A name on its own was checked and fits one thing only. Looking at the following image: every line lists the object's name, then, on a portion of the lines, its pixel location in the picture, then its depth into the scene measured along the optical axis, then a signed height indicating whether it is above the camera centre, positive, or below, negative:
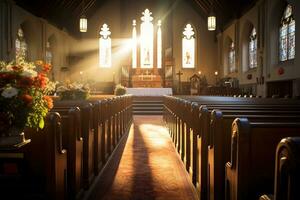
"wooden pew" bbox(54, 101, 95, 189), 3.15 -0.41
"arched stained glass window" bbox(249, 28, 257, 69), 13.26 +1.55
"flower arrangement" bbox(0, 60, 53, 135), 2.00 -0.03
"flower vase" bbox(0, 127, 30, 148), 1.98 -0.26
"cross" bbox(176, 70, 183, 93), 16.90 +0.74
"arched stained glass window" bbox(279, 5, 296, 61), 10.21 +1.63
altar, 16.55 +0.50
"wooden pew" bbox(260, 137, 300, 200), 1.00 -0.23
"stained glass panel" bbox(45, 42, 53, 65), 15.36 +1.68
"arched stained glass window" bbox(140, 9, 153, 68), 17.58 +2.55
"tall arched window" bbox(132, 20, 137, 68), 17.75 +2.25
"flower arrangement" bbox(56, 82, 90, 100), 6.74 -0.02
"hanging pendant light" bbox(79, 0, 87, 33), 9.38 +1.81
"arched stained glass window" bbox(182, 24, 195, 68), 18.06 +2.25
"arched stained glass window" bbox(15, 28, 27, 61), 12.76 +1.78
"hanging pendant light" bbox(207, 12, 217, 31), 9.12 +1.79
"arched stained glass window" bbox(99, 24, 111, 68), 18.47 +2.28
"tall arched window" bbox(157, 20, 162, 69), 17.83 +2.43
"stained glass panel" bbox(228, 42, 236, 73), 15.84 +1.50
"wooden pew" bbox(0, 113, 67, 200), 2.06 -0.43
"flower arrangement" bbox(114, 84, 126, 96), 11.97 +0.03
